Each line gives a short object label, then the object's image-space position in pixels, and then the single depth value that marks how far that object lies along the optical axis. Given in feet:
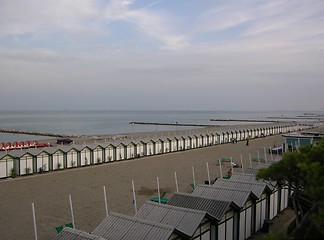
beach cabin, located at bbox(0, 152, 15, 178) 83.51
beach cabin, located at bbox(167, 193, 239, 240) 41.27
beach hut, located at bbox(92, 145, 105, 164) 105.19
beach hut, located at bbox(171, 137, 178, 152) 135.54
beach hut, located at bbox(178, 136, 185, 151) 139.23
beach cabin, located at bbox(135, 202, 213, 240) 36.65
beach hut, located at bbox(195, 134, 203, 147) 149.79
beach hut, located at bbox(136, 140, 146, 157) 120.06
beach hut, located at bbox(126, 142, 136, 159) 116.26
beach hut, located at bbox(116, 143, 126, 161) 112.37
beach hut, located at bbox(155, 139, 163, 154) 127.95
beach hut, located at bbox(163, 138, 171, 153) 131.54
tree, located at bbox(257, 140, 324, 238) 23.27
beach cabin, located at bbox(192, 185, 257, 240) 46.58
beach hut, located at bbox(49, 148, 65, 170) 94.68
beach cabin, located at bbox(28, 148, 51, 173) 90.84
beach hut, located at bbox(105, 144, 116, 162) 109.19
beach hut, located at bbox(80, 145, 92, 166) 101.72
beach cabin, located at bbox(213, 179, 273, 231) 51.64
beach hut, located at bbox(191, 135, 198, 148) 146.30
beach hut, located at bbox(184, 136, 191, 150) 142.24
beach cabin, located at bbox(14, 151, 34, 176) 86.48
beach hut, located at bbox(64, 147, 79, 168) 98.27
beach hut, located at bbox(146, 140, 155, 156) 124.22
